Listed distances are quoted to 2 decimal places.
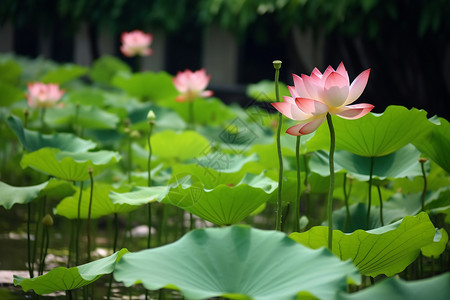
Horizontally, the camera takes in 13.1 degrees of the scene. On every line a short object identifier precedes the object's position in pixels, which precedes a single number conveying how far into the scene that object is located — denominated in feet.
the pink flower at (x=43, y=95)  21.17
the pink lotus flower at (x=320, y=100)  14.09
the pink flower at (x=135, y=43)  28.91
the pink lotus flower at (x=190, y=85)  22.08
